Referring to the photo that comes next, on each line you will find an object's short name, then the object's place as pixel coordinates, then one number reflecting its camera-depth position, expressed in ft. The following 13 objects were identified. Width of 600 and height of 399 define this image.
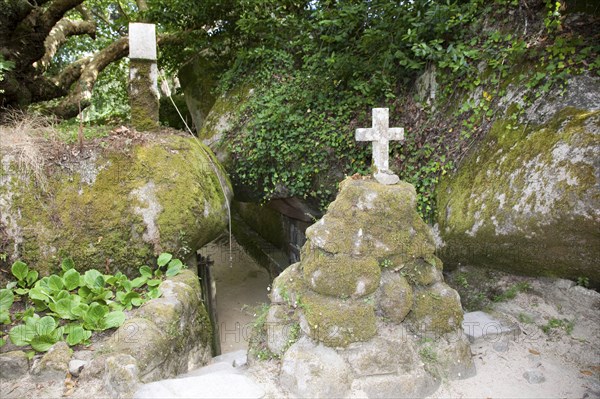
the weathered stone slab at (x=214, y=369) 9.96
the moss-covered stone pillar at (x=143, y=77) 15.90
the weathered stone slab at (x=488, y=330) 11.05
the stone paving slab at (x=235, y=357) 10.22
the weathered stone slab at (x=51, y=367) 9.74
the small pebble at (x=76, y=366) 9.70
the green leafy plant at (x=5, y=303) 10.54
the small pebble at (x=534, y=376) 9.55
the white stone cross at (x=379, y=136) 11.45
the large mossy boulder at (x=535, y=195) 10.08
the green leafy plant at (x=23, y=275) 11.98
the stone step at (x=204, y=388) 8.29
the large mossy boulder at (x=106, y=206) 12.64
